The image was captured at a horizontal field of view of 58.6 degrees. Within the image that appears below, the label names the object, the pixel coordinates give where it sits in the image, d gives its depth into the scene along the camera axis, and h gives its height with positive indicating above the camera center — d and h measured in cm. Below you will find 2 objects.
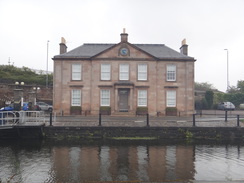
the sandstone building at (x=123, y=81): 2719 +241
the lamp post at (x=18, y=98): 1809 +5
